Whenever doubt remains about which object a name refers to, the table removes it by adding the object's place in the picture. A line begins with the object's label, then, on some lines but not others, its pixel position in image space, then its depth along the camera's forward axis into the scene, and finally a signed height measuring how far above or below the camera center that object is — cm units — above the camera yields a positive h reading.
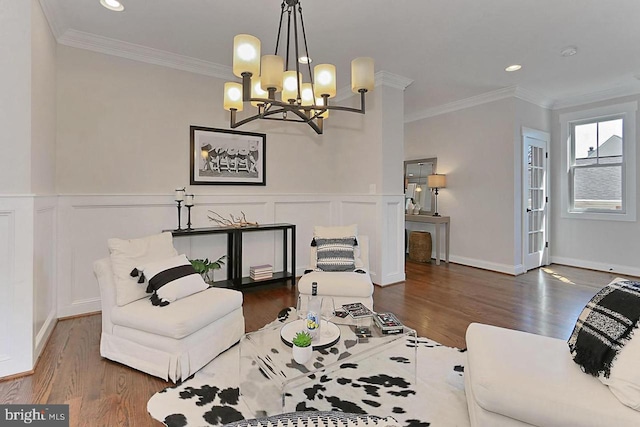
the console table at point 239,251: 370 -47
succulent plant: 173 -67
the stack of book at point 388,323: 202 -70
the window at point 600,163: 468 +77
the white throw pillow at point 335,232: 358 -21
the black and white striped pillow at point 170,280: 231 -50
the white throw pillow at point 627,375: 125 -64
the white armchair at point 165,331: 207 -80
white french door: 498 +23
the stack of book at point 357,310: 228 -70
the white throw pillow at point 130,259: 232 -35
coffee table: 160 -77
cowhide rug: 175 -107
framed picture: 384 +68
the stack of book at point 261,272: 401 -73
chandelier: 185 +84
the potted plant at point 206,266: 337 -57
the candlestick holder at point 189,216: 368 -4
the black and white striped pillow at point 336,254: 332 -42
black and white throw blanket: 137 -50
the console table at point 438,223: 562 -17
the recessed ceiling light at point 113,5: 262 +168
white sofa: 126 -73
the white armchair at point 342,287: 290 -66
